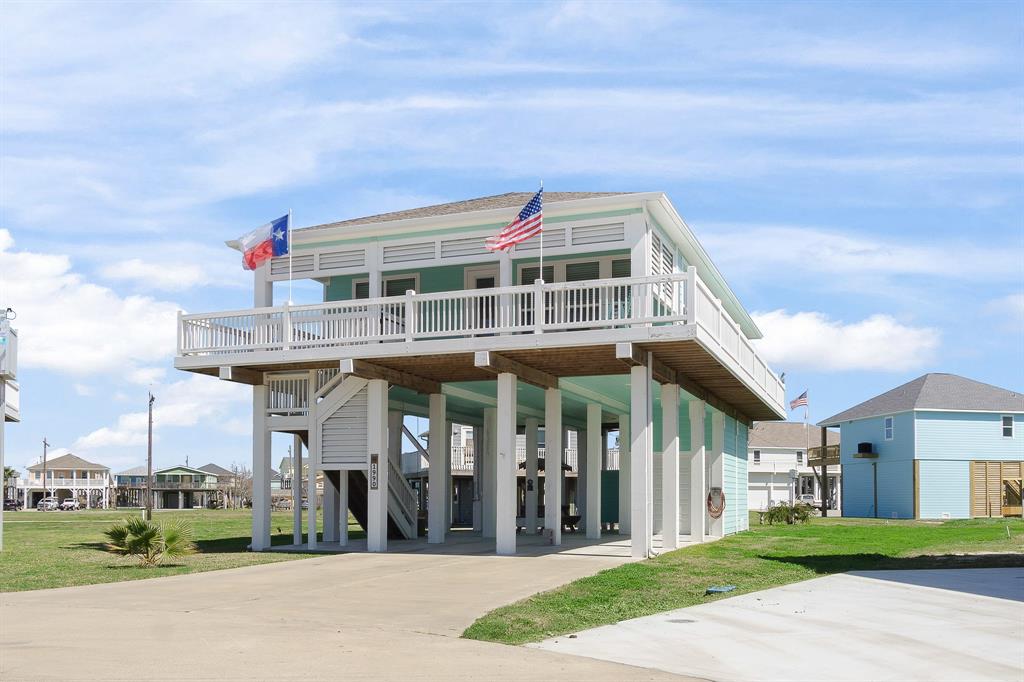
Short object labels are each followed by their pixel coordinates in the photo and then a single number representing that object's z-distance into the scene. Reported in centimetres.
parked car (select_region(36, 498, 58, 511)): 10212
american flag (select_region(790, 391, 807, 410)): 5469
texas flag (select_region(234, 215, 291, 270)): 2408
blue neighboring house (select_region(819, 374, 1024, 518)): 5238
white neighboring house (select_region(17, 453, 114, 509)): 13050
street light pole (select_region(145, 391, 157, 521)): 5852
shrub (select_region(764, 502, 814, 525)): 4000
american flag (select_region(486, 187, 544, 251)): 2117
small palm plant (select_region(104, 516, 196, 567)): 1919
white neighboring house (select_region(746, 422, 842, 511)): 8338
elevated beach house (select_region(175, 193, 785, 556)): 2114
